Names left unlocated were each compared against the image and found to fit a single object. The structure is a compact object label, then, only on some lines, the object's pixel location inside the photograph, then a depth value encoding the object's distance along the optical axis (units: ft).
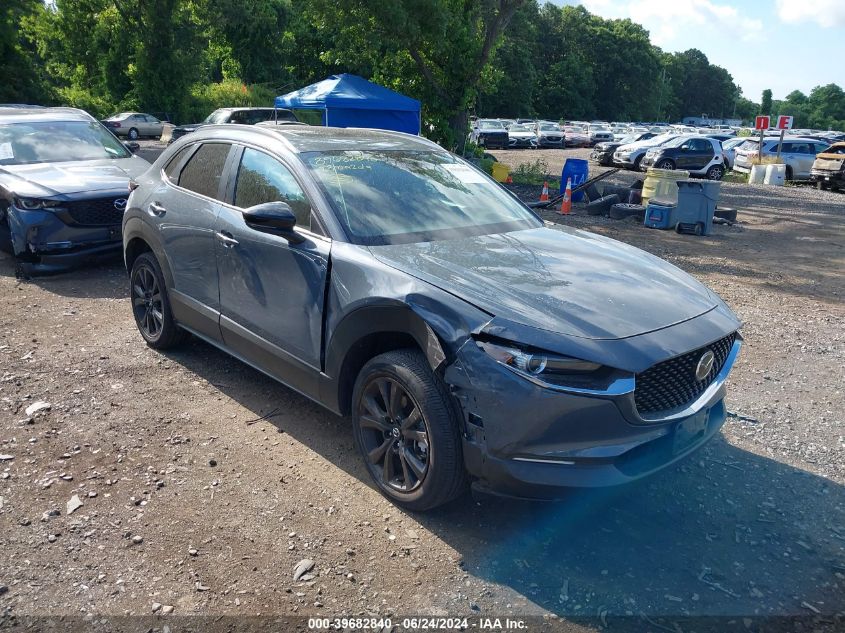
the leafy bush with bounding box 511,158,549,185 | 65.16
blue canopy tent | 53.93
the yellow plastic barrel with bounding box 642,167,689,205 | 43.34
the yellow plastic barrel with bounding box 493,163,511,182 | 59.00
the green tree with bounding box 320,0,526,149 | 57.31
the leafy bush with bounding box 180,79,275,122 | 139.74
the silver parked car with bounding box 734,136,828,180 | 82.53
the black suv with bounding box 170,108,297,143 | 59.82
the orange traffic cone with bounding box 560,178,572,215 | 45.01
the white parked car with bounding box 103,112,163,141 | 120.26
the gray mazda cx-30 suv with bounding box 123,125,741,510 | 9.46
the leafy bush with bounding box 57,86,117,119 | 134.72
